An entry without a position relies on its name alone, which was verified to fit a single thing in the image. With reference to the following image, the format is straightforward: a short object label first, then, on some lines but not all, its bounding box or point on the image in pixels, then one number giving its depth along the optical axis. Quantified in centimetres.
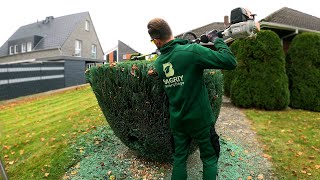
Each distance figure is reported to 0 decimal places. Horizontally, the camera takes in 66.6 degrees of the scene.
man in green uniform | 232
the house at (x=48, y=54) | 1653
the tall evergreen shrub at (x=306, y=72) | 865
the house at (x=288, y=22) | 1002
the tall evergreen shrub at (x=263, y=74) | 822
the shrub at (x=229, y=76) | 933
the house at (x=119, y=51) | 3645
